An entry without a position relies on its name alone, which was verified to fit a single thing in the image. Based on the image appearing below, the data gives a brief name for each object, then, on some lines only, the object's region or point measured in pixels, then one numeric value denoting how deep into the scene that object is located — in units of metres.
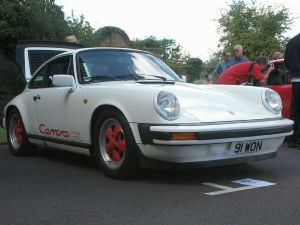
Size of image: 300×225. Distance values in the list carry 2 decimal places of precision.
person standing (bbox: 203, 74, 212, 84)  16.54
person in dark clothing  7.28
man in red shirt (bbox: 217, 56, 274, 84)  7.68
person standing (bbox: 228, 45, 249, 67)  9.34
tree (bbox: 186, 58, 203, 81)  25.02
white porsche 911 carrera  4.55
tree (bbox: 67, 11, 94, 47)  16.53
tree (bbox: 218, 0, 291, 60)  27.81
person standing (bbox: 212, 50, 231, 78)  10.00
